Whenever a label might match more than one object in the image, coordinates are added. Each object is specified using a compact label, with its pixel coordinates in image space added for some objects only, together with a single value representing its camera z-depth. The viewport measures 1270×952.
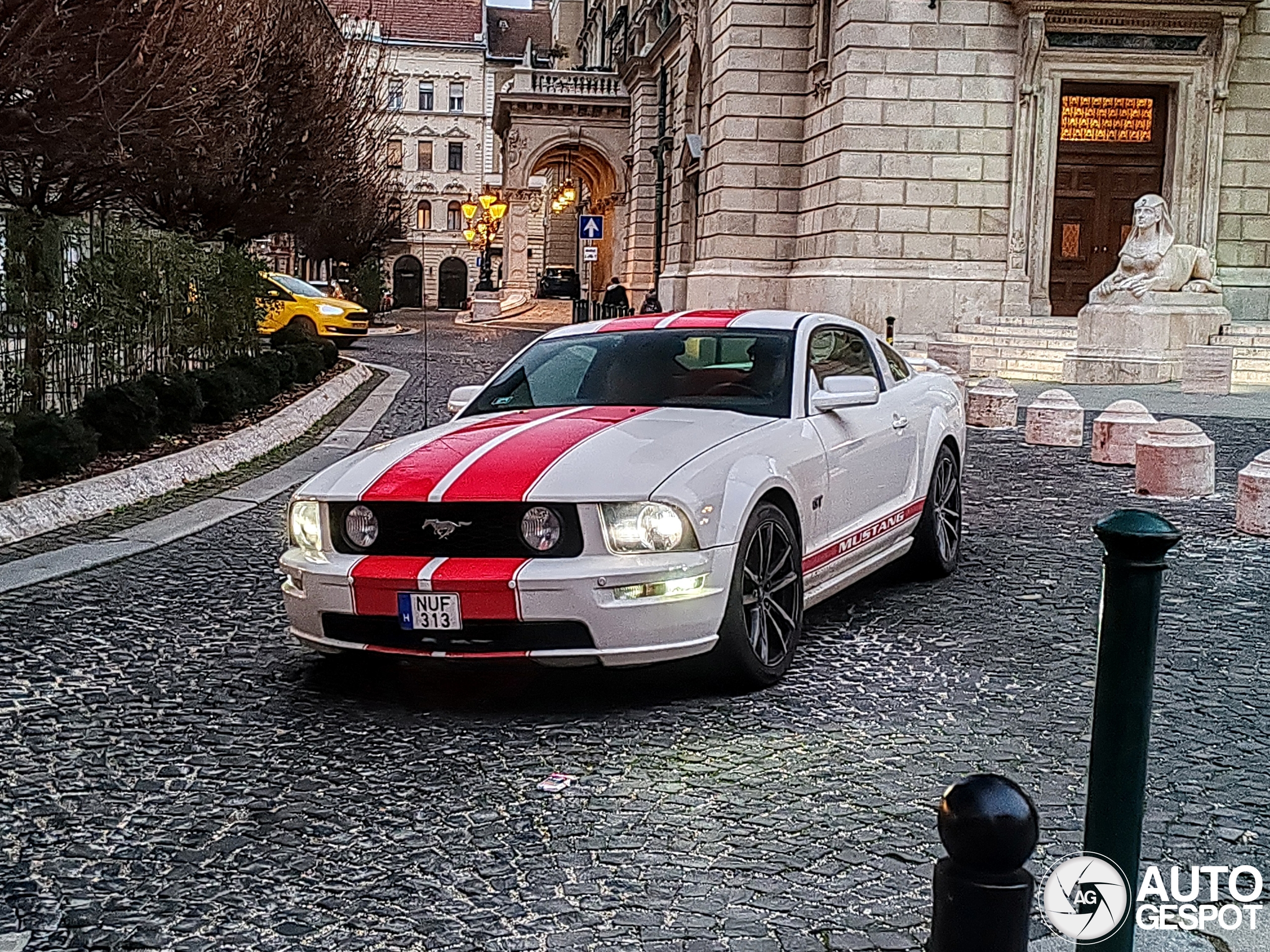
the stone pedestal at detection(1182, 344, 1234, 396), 21.44
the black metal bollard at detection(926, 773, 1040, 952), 2.53
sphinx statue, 23.38
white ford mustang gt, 5.52
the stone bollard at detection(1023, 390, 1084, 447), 15.20
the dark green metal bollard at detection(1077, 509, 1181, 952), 3.05
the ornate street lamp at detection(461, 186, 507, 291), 61.34
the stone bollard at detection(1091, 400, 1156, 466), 13.56
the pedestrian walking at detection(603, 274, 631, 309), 44.25
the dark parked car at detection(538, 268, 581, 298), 64.25
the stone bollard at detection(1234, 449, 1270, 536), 9.82
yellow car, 31.59
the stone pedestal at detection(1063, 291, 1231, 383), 22.92
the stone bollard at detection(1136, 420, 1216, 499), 11.45
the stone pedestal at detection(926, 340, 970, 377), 23.83
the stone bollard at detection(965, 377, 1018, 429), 17.03
